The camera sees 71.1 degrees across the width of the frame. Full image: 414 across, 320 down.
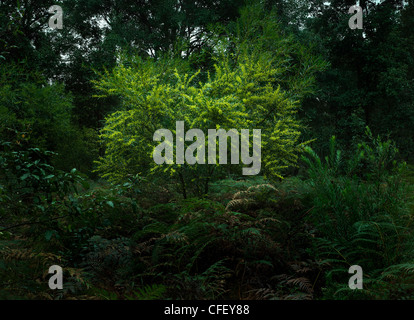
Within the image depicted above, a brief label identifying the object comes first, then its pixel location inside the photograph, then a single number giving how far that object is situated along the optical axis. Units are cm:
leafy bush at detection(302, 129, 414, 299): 221
